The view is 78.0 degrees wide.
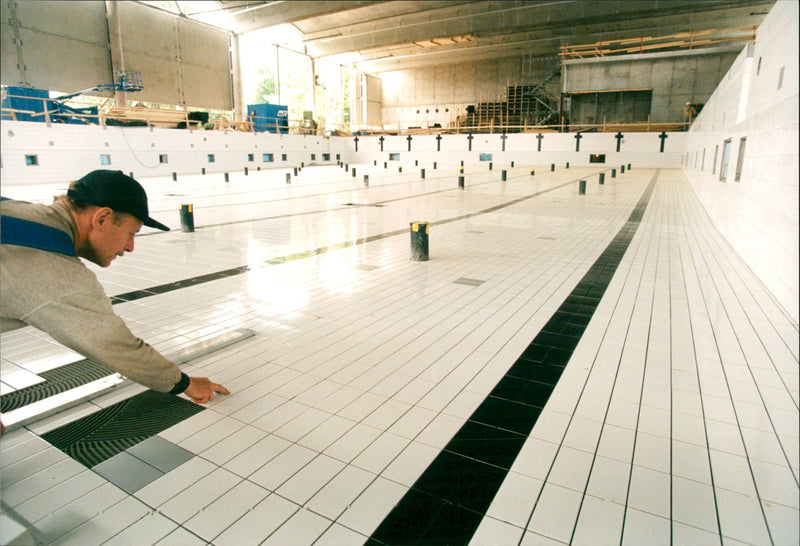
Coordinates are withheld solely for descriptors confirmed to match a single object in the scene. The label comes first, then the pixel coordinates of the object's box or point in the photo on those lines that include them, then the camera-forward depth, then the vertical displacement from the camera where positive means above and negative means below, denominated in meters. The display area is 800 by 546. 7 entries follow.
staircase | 34.34 +3.90
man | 1.66 -0.35
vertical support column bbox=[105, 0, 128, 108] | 22.97 +5.50
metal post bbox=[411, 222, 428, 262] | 6.23 -0.95
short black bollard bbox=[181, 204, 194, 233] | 8.27 -0.90
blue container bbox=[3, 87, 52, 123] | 17.66 +2.22
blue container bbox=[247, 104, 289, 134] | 29.44 +2.88
